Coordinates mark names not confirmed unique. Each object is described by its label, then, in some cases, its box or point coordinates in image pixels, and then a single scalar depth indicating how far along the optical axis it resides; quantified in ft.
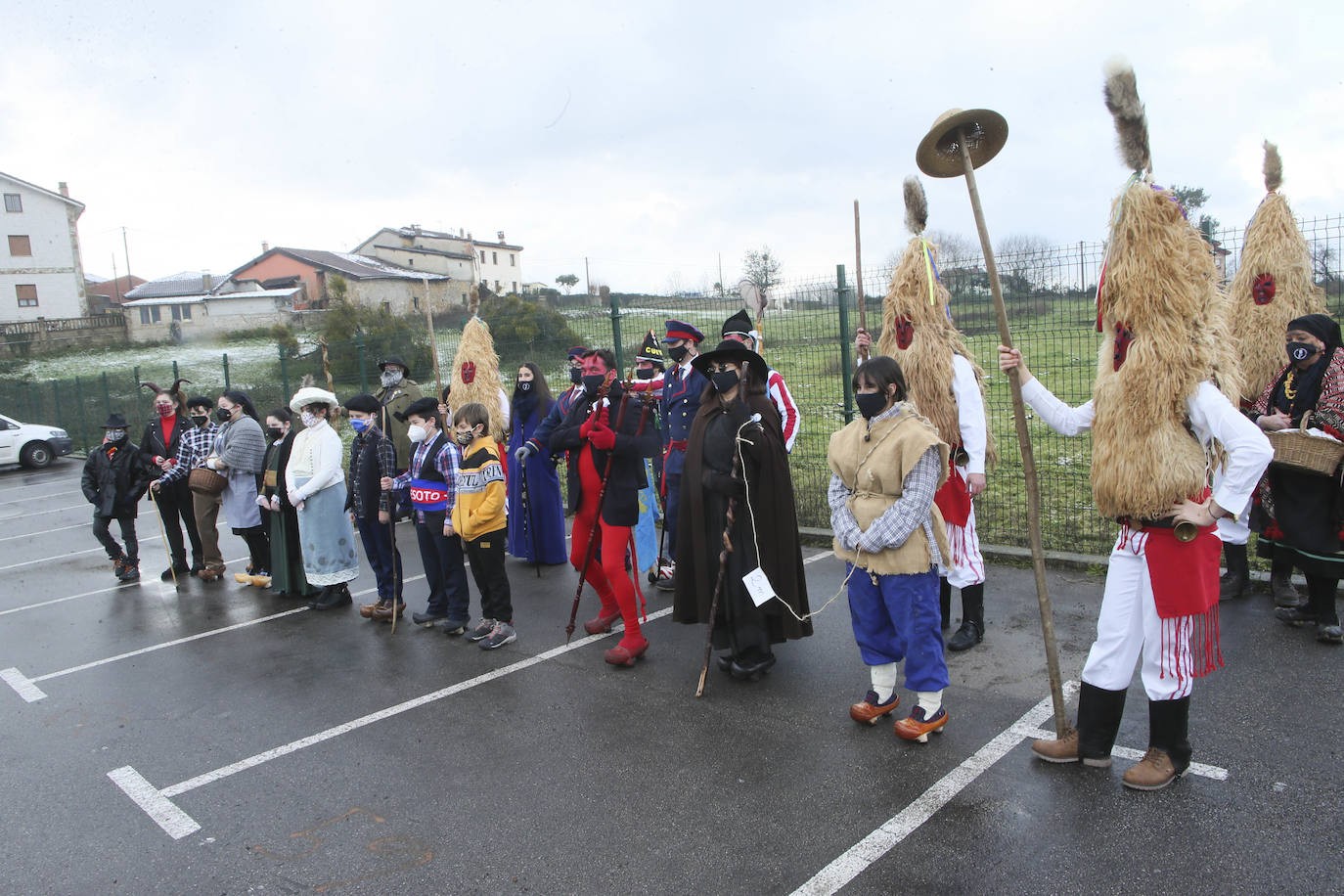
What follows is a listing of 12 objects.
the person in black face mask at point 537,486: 26.66
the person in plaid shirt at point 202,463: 28.35
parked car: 63.72
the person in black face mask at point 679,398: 20.83
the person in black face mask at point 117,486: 29.14
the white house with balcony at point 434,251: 189.78
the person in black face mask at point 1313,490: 16.70
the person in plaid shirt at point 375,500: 22.22
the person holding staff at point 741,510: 16.14
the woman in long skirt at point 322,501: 23.91
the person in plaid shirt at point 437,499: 20.65
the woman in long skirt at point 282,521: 25.36
